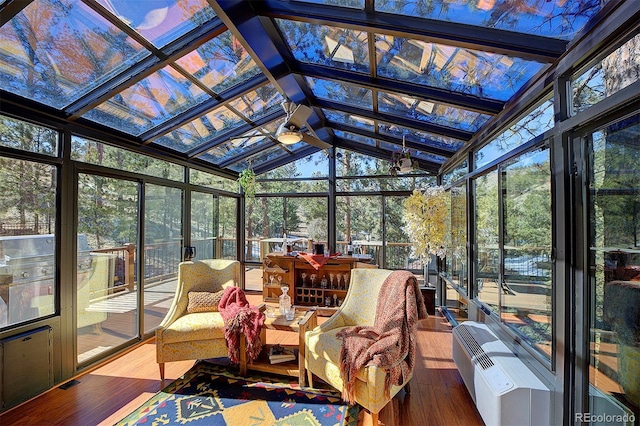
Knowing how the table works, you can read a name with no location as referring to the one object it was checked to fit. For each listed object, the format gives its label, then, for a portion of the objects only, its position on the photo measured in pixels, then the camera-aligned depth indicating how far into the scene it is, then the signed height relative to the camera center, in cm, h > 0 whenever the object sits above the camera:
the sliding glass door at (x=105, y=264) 299 -56
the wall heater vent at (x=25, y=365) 226 -128
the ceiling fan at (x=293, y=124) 273 +94
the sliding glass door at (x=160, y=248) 383 -46
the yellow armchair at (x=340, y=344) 204 -112
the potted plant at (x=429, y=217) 398 -2
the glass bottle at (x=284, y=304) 309 -98
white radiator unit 178 -116
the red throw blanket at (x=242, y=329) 271 -110
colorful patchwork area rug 216 -159
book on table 283 -145
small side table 263 -140
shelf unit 475 -110
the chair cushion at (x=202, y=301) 308 -95
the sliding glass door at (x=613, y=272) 137 -30
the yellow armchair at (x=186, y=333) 267 -113
